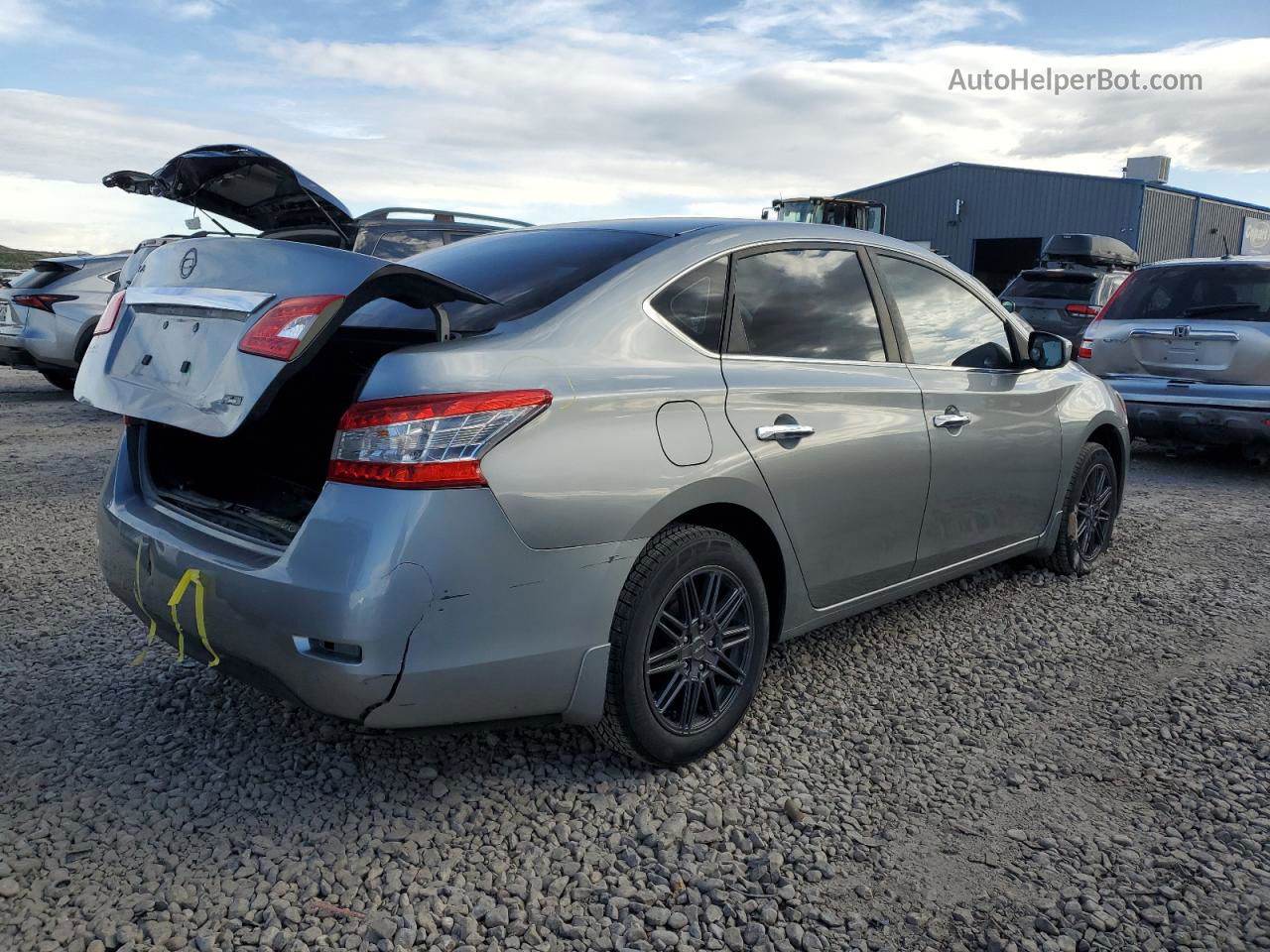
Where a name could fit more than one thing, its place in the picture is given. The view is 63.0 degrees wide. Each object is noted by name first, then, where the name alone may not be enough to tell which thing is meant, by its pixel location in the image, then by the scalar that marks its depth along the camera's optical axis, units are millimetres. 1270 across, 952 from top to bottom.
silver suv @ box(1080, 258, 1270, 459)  7414
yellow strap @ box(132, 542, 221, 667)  2660
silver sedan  2414
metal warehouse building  27969
